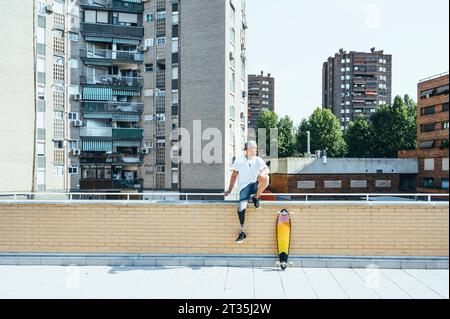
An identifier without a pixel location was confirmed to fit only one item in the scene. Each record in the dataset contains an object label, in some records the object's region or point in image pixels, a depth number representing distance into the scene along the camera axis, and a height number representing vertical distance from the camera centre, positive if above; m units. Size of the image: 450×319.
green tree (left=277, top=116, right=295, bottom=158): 54.31 +4.58
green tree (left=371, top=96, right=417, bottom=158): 42.53 +4.49
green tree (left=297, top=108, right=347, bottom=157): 49.06 +4.60
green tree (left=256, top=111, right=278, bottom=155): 55.75 +7.19
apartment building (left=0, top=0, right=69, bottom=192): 22.42 +4.94
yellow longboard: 7.08 -1.63
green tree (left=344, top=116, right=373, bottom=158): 44.31 +3.38
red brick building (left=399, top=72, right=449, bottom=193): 31.42 +2.85
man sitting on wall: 7.10 -0.27
